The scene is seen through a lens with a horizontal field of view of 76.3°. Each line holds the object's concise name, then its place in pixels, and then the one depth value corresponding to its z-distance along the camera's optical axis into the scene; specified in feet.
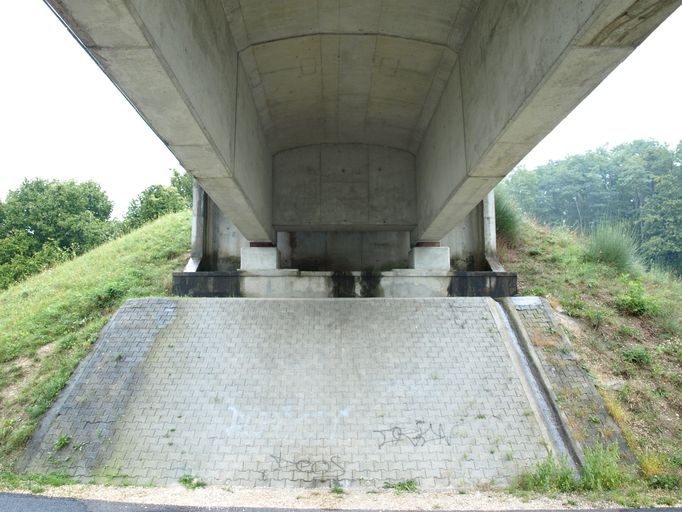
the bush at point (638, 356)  33.14
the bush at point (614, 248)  48.88
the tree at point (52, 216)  131.54
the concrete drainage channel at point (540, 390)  25.79
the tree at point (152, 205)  124.06
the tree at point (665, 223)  112.47
